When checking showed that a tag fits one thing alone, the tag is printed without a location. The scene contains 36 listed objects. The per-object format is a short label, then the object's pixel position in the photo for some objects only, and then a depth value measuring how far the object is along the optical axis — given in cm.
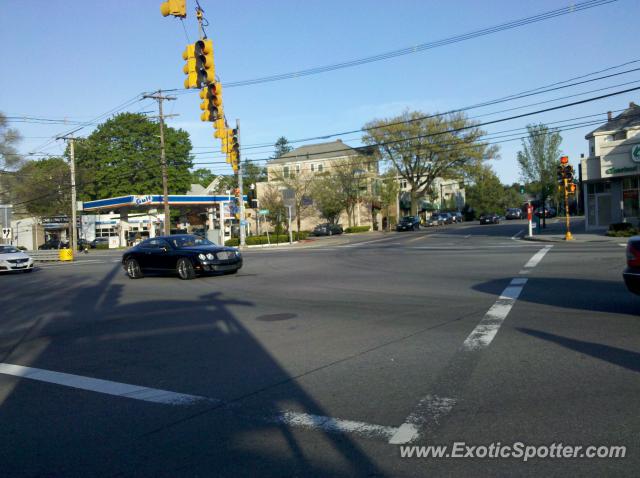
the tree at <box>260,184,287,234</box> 5953
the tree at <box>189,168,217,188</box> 9947
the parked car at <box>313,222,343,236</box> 6072
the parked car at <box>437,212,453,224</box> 7644
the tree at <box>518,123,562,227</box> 6569
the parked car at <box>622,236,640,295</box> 904
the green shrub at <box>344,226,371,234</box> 6475
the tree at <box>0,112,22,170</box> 5612
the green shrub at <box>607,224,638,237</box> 3071
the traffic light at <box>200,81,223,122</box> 1501
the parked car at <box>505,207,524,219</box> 7856
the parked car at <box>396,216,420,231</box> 6044
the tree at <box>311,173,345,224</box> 6245
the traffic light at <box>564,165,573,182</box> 3219
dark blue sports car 1789
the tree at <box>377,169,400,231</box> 6762
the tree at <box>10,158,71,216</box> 6134
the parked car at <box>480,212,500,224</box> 6506
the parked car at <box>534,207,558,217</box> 7132
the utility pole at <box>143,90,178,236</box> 4147
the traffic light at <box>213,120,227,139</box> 1833
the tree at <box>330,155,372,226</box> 6291
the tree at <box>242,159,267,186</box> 11222
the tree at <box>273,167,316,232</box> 5970
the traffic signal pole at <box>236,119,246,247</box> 3878
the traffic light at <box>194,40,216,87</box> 1368
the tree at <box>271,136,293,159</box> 13600
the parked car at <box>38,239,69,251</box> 6131
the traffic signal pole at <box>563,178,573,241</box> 3133
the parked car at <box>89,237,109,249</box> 6644
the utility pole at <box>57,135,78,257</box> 4937
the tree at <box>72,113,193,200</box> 7294
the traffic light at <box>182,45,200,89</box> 1361
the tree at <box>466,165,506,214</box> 9331
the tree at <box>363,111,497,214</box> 6456
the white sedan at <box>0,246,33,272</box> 2488
